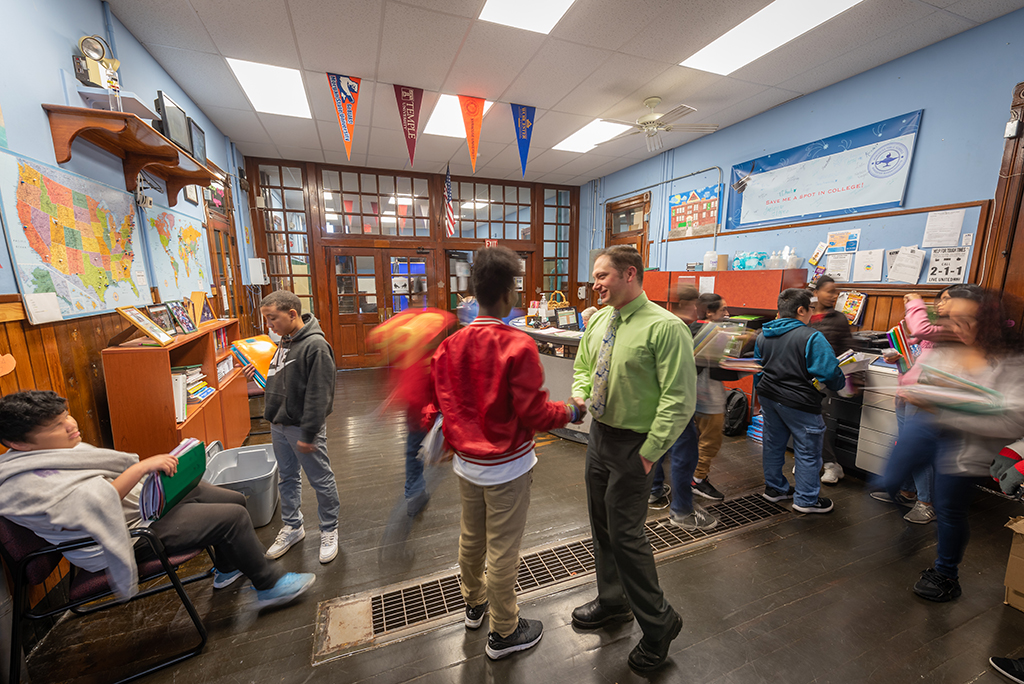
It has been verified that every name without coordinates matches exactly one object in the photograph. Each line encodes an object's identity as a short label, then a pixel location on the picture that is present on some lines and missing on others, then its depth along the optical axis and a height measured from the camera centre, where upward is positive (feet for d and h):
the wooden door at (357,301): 21.56 -1.40
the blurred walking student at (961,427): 4.86 -2.00
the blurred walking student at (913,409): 7.44 -2.96
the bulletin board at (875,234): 9.48 +1.31
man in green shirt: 4.53 -1.64
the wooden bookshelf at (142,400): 7.15 -2.31
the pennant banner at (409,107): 12.34 +5.54
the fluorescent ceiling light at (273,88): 11.29 +5.99
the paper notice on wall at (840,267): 12.06 +0.27
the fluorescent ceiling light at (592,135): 15.91 +6.12
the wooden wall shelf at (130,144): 6.41 +2.62
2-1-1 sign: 9.68 +0.24
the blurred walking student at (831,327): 9.52 -1.27
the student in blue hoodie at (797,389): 7.88 -2.43
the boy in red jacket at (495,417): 4.30 -1.65
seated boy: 4.12 -2.39
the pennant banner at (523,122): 13.86 +5.62
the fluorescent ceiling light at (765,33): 8.87 +6.10
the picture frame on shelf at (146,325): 7.37 -0.95
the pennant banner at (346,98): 11.46 +5.41
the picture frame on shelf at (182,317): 8.93 -0.93
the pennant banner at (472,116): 13.03 +5.49
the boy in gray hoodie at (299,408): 6.53 -2.26
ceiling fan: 13.44 +5.67
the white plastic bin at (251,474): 7.64 -4.18
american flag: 21.24 +3.72
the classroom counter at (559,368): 11.89 -2.90
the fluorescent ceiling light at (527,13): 8.69 +6.08
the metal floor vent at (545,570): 5.89 -5.15
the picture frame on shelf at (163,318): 8.29 -0.90
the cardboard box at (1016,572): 5.79 -4.49
